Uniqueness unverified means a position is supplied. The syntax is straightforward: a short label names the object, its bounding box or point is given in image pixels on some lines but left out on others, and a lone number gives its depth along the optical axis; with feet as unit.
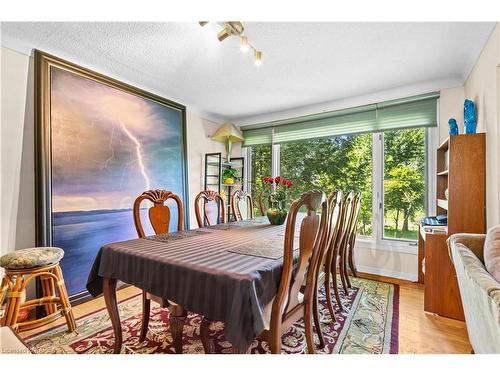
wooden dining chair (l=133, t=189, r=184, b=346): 5.52
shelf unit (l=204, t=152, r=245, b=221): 12.74
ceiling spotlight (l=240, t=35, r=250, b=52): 5.85
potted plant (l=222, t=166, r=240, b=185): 12.76
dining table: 3.03
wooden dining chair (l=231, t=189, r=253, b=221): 9.77
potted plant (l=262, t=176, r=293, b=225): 7.58
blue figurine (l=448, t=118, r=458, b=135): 7.79
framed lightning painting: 7.02
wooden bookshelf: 6.44
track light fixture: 5.63
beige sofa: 2.73
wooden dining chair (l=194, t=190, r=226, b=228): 7.89
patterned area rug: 5.33
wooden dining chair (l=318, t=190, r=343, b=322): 5.77
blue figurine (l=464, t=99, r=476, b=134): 6.93
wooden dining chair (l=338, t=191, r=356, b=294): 7.08
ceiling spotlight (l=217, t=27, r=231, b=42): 5.65
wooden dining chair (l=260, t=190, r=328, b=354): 3.55
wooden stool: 5.34
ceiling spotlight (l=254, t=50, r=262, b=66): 6.53
